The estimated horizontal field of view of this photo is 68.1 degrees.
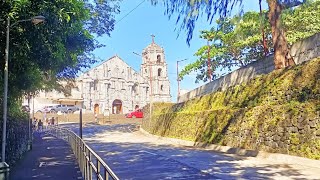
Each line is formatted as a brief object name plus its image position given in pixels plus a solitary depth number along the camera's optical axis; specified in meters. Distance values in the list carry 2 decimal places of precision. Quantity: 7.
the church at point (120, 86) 54.07
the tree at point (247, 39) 19.88
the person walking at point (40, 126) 30.25
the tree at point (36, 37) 6.96
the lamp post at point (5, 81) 6.91
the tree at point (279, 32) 11.90
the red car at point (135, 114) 43.57
